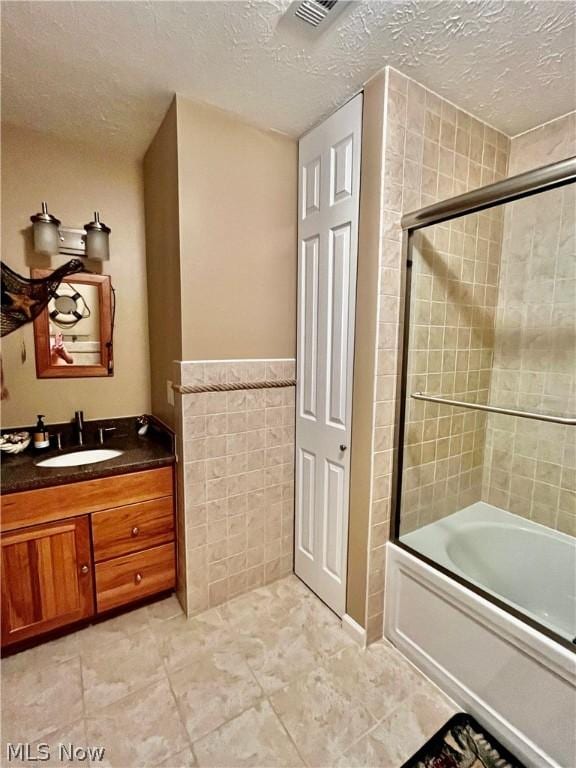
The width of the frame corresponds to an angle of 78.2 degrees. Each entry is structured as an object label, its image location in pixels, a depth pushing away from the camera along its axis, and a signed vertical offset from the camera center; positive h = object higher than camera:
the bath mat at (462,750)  1.21 -1.43
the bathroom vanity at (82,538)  1.55 -0.94
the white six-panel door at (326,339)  1.65 +0.01
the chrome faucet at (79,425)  2.06 -0.50
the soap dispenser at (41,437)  1.89 -0.52
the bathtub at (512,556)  1.69 -1.09
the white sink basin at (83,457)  1.91 -0.65
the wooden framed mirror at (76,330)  2.00 +0.06
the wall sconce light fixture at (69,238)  1.80 +0.54
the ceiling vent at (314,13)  1.11 +1.06
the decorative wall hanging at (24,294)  1.81 +0.24
